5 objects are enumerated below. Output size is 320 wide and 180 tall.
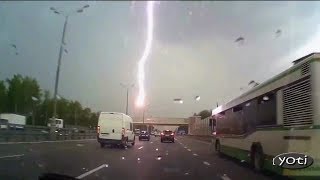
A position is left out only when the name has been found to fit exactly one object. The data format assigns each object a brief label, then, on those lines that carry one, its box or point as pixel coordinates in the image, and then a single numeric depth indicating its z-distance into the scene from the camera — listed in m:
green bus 4.91
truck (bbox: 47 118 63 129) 20.56
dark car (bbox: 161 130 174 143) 28.89
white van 16.63
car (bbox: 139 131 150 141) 31.78
